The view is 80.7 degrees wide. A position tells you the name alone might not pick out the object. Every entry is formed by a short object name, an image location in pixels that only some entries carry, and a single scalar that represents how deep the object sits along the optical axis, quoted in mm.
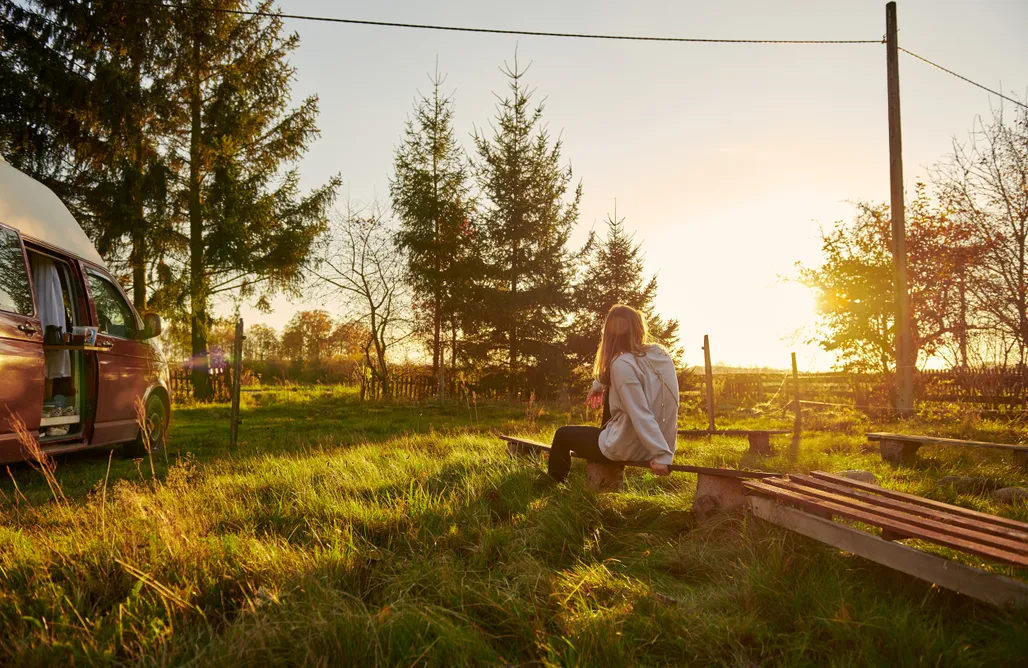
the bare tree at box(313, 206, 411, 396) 17547
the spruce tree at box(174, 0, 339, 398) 15492
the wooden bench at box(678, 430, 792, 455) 7305
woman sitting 4086
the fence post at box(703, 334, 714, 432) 10070
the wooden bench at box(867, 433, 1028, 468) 5811
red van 4754
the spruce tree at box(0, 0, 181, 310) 13406
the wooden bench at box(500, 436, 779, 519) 3549
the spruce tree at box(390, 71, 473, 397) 17703
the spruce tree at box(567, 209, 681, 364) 17938
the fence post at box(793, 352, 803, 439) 9651
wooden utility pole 9883
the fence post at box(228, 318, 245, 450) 6871
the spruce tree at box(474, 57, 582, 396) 17391
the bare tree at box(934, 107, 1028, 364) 11078
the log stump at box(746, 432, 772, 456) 7305
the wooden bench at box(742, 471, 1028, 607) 2150
